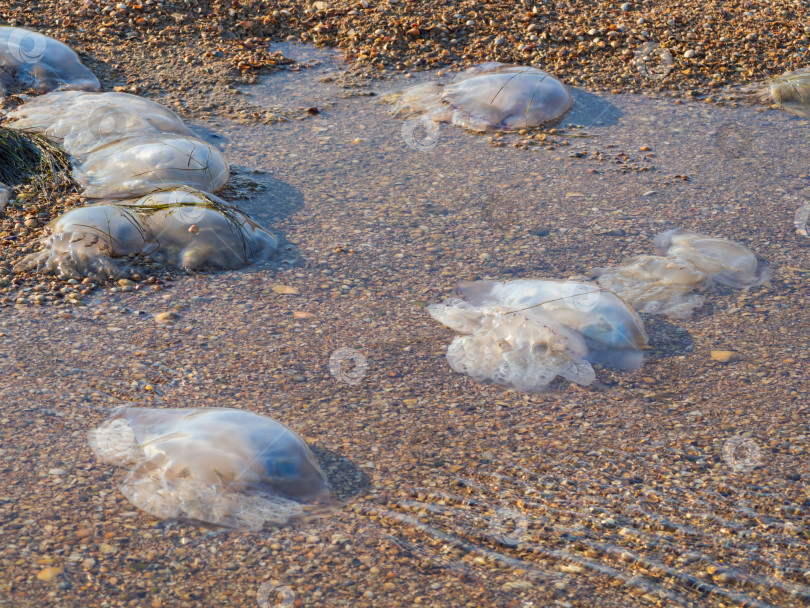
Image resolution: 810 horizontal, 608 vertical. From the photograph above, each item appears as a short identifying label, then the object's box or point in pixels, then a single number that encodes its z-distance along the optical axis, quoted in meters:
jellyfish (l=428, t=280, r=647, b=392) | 5.73
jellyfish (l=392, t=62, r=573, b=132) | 9.44
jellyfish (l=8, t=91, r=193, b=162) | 8.49
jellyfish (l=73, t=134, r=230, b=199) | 7.71
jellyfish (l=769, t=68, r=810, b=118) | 9.74
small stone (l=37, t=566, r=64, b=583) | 3.91
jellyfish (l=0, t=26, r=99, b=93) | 9.75
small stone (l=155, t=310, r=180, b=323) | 6.21
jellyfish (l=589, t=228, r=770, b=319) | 6.53
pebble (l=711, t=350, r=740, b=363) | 5.84
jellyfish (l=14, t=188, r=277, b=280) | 6.69
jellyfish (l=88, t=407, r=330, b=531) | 4.37
